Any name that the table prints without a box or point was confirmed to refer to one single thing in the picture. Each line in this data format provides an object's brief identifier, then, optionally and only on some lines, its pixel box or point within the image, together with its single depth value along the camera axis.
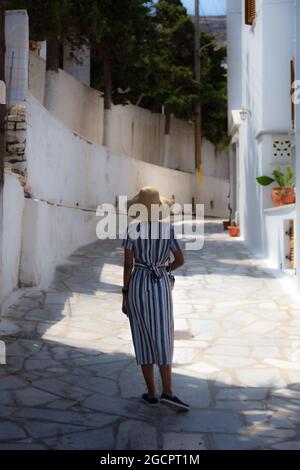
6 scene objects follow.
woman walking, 4.35
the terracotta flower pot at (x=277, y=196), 11.20
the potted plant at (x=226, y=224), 19.01
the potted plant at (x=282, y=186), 11.02
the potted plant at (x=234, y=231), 16.92
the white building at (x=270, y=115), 11.08
